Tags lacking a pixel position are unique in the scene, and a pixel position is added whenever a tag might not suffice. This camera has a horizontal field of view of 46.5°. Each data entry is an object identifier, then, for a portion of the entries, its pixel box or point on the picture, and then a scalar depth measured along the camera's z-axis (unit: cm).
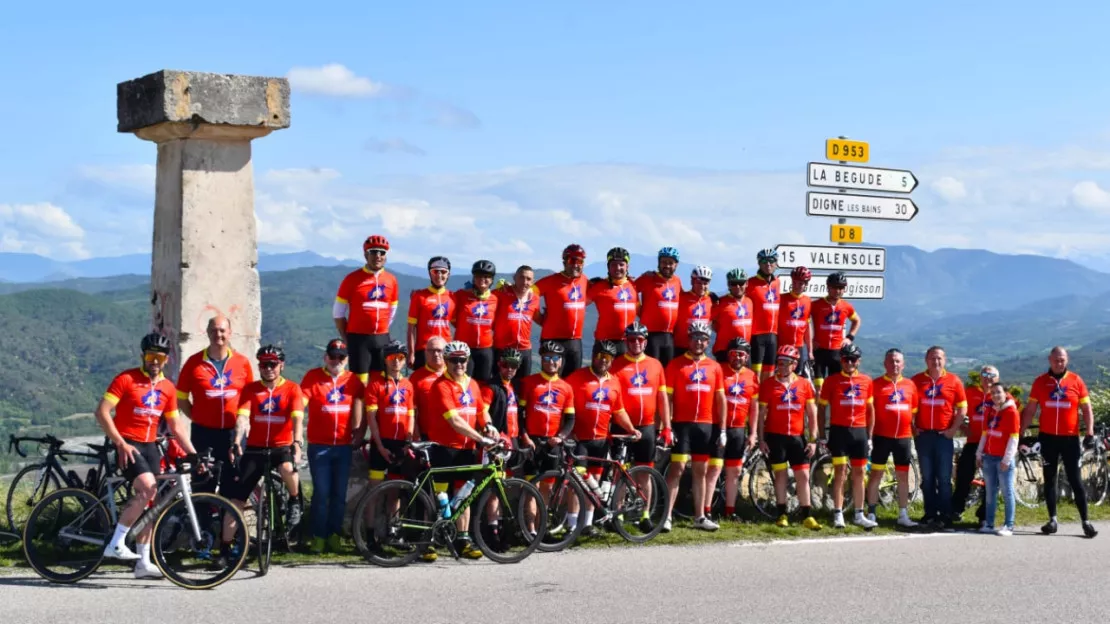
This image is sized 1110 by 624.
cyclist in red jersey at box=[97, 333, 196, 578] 954
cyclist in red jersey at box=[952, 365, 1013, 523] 1361
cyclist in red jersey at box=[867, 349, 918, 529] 1292
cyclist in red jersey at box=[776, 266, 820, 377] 1398
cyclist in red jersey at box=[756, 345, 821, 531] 1266
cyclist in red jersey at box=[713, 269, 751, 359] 1331
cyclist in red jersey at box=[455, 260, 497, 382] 1207
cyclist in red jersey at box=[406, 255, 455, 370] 1195
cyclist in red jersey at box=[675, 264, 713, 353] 1317
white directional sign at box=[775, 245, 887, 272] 1488
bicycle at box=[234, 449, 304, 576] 984
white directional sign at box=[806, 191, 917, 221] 1529
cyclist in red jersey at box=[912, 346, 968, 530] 1312
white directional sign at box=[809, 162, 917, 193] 1529
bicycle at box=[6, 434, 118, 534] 1116
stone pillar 1137
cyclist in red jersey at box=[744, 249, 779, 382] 1377
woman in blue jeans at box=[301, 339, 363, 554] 1063
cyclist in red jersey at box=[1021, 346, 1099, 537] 1300
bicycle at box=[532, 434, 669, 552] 1117
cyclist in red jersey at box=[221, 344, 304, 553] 1016
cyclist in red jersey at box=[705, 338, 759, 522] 1245
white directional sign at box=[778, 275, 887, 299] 1442
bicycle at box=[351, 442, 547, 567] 1030
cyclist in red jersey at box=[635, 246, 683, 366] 1307
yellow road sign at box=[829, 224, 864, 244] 1550
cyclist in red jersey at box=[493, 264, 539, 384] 1216
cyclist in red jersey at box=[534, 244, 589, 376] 1253
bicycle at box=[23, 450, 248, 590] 947
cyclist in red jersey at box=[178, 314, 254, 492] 1042
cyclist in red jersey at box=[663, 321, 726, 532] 1218
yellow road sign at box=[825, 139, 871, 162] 1545
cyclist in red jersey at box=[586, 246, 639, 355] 1274
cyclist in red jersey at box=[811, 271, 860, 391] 1423
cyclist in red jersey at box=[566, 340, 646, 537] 1155
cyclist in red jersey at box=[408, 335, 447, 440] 1080
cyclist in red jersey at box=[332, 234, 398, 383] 1171
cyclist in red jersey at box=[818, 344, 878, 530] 1285
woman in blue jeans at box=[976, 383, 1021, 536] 1287
